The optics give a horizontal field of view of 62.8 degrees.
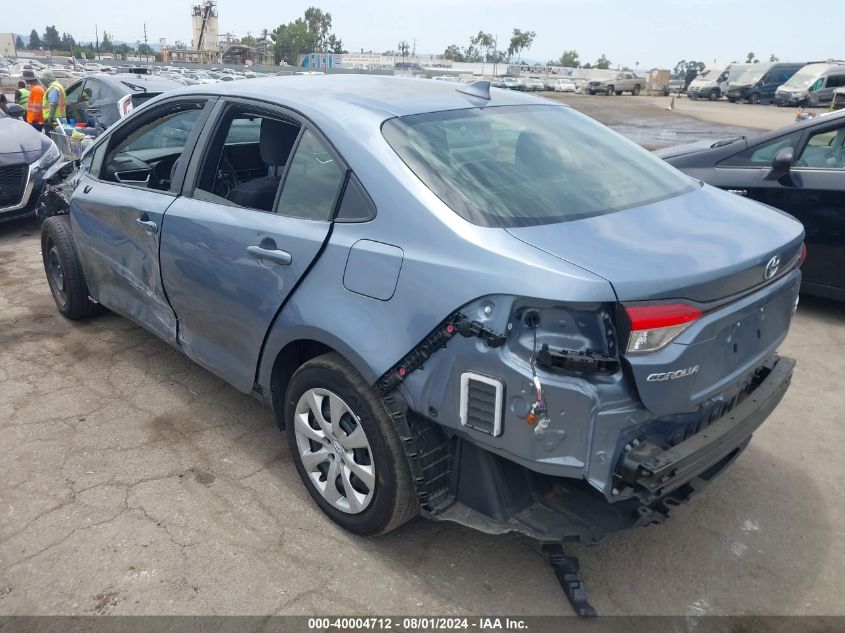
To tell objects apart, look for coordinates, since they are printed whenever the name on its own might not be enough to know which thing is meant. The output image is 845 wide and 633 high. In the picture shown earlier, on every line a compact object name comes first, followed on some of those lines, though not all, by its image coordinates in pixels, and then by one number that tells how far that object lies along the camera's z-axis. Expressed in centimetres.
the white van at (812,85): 3366
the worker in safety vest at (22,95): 1388
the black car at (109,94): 1013
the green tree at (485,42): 12381
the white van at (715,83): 4200
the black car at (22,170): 736
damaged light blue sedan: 211
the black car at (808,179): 500
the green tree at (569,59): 14175
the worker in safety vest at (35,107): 1204
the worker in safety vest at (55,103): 1123
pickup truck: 4991
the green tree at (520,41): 11750
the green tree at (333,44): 13100
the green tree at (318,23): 12798
